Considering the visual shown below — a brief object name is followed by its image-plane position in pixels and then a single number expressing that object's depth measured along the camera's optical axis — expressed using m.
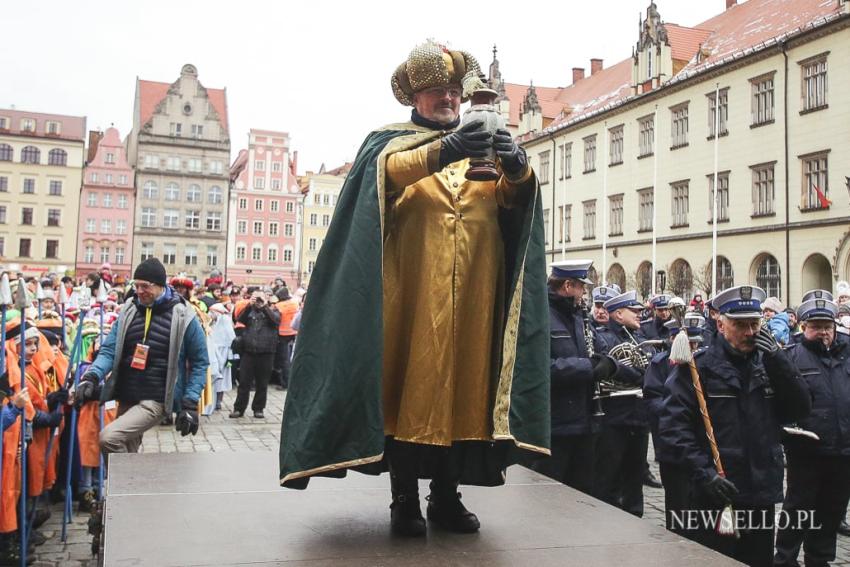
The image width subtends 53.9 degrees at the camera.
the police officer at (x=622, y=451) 7.40
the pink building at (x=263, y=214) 72.00
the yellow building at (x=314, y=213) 74.00
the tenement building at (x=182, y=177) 70.06
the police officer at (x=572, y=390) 6.34
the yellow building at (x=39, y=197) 72.25
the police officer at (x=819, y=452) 6.09
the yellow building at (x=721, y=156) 29.22
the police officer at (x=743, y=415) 4.92
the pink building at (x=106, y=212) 70.62
